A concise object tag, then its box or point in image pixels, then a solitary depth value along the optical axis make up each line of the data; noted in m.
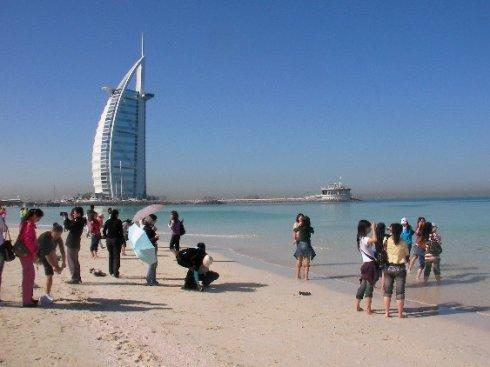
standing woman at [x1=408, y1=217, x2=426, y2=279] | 9.79
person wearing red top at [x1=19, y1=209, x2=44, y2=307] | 6.39
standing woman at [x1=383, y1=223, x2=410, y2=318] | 6.34
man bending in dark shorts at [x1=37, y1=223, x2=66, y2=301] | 6.91
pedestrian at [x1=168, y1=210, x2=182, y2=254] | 12.84
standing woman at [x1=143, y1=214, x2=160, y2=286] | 8.90
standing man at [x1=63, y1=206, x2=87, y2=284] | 8.73
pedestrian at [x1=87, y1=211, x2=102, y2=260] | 12.97
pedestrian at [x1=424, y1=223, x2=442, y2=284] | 9.70
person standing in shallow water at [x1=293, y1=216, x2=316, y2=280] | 9.48
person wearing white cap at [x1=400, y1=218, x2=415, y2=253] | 10.34
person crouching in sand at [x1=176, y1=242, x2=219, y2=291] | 8.41
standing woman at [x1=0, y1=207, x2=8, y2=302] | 6.51
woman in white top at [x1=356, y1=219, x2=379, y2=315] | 6.59
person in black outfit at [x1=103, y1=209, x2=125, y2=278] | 9.52
